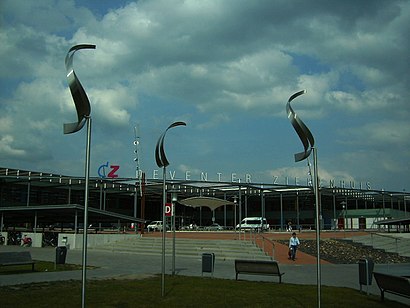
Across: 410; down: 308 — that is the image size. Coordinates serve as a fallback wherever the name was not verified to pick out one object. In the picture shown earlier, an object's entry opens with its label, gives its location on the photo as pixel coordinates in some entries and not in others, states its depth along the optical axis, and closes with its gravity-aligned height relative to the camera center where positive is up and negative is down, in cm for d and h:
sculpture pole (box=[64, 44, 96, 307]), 856 +213
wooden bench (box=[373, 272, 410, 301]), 1129 -152
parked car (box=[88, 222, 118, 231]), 5262 -59
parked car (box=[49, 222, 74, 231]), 7598 -68
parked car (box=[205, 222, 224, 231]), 6771 -83
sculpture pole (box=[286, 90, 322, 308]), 1047 +193
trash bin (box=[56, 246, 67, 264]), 2138 -145
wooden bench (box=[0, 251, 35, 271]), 1855 -142
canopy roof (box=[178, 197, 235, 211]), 3503 +153
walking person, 2588 -124
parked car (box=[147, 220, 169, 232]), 6839 -69
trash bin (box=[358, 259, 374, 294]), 1341 -139
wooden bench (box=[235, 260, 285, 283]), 1656 -157
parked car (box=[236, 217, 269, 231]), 7706 +3
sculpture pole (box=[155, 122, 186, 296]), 1444 +196
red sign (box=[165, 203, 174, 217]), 2177 +56
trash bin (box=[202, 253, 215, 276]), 1744 -144
